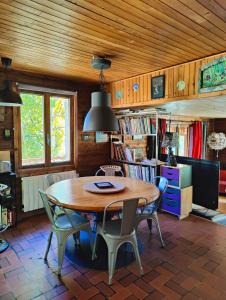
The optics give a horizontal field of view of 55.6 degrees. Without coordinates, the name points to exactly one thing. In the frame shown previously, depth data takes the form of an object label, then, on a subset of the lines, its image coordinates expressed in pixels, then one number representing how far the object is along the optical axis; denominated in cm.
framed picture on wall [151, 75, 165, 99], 328
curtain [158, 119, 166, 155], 415
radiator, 345
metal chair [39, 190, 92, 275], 217
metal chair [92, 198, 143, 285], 197
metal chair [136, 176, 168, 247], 252
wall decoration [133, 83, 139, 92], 370
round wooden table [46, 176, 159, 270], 211
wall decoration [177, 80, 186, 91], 302
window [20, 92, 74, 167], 361
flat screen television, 363
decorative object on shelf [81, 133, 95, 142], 420
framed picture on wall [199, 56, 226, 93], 260
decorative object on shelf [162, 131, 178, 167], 378
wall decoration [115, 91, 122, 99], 406
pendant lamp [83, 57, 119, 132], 273
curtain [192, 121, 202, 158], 674
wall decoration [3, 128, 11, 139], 329
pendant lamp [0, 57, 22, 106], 252
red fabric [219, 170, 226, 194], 603
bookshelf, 375
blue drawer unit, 352
